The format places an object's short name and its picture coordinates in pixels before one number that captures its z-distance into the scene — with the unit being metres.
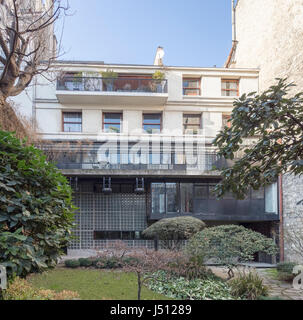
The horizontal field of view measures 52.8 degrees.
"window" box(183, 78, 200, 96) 18.09
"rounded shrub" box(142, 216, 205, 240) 12.03
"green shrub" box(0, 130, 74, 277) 3.91
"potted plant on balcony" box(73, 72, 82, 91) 16.58
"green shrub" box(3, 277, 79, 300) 4.51
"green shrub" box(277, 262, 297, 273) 11.20
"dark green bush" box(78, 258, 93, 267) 12.82
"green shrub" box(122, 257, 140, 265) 8.07
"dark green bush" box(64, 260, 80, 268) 12.70
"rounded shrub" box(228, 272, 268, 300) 8.05
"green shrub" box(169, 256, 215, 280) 9.74
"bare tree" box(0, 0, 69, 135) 6.82
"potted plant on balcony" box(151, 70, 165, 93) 16.98
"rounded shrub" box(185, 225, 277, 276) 9.61
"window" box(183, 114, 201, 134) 17.52
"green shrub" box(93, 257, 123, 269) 12.38
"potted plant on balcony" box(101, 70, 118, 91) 16.80
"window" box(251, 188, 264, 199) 15.37
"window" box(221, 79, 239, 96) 18.08
